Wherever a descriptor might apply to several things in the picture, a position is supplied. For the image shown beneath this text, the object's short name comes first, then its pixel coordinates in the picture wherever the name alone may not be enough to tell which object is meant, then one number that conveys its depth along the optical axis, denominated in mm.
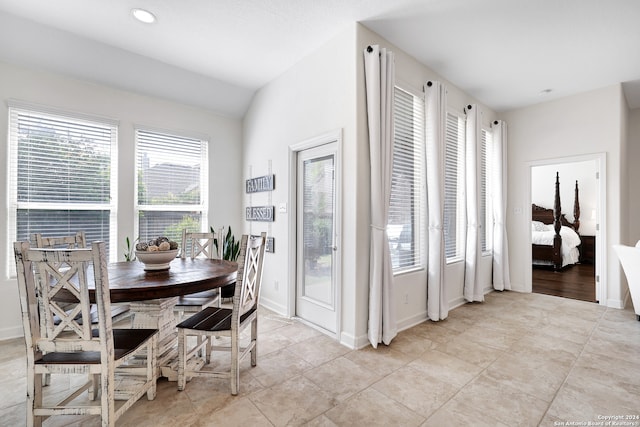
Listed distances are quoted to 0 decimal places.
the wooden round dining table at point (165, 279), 1672
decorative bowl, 2143
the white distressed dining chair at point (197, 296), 2428
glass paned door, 3107
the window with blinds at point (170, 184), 3789
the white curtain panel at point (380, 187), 2734
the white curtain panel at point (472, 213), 4078
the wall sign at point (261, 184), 3842
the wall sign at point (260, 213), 3809
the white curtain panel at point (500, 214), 4688
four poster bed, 6121
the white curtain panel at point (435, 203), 3381
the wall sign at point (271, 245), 3797
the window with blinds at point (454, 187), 3949
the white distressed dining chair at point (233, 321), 1985
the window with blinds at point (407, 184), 3217
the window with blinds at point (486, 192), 4703
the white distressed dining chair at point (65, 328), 1449
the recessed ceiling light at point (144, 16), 2594
